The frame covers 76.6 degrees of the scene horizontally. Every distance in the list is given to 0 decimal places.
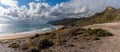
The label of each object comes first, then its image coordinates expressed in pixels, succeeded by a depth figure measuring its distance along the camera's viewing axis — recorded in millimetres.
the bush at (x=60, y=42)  8209
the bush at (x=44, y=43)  7794
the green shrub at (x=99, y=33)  9737
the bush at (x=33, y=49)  7010
